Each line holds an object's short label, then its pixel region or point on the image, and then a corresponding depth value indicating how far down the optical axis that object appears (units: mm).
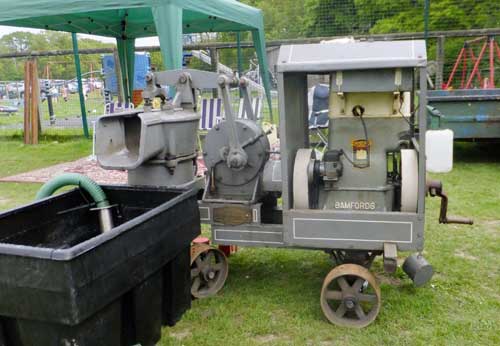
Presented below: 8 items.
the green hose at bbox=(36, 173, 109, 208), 2561
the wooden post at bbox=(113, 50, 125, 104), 10055
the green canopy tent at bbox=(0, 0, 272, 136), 5539
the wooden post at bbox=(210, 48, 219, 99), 9938
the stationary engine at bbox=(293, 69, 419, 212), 2760
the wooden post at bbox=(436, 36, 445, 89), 8672
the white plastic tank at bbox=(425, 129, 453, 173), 4062
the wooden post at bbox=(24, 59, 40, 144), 9953
